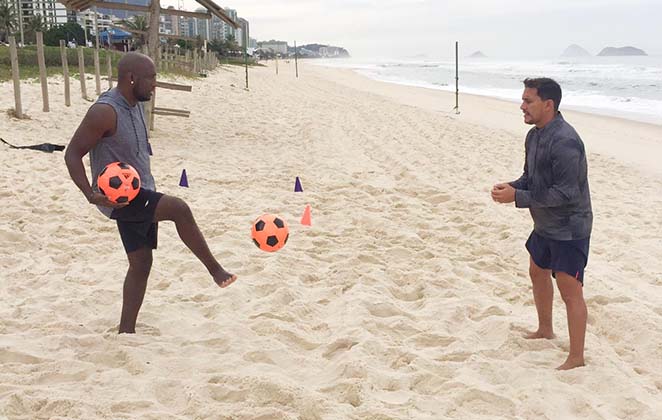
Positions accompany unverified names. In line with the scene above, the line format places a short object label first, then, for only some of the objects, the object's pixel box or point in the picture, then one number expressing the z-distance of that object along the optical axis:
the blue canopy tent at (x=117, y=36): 67.49
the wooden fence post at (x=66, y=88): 13.29
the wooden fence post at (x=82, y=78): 14.85
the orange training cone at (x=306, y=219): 6.42
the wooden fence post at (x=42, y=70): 12.05
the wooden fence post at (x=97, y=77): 15.98
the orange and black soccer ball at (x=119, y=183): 3.22
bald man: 3.31
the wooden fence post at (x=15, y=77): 10.77
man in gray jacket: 3.34
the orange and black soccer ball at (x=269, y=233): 4.11
